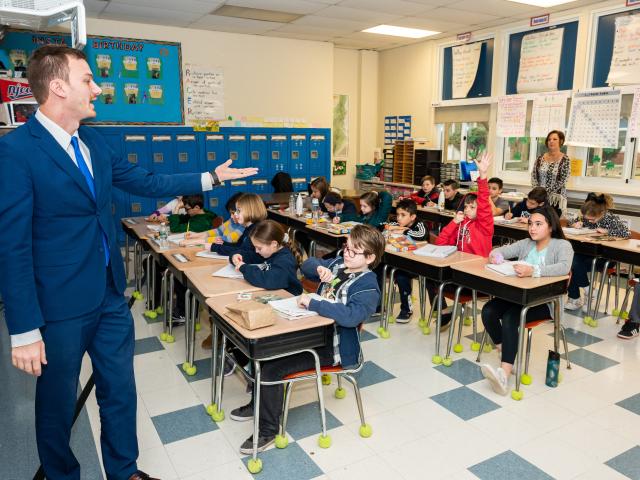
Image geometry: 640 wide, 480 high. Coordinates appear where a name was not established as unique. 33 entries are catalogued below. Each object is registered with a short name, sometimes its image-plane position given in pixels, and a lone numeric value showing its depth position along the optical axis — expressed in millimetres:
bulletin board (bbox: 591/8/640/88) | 5977
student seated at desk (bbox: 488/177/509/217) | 6230
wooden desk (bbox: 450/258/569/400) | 2936
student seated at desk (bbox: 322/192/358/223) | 5695
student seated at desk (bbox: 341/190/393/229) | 5223
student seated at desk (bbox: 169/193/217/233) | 4656
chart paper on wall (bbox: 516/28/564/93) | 6566
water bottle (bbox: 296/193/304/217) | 6048
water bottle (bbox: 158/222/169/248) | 3918
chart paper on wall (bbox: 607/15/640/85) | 5762
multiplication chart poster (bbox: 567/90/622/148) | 6020
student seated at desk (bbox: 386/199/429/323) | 4336
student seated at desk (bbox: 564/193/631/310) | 4434
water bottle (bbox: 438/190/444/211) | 6250
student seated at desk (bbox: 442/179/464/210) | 6326
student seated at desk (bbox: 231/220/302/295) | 2865
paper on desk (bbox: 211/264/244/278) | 3076
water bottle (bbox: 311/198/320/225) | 5528
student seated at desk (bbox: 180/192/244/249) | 3873
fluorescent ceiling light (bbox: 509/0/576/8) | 5938
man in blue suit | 1615
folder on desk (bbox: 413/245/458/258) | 3684
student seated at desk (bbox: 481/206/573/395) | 3059
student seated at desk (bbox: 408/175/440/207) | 6707
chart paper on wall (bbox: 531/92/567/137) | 6531
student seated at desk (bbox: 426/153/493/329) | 3910
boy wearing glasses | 2383
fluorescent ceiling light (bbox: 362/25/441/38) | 7463
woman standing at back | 5902
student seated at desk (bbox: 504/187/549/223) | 5133
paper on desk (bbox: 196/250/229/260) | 3617
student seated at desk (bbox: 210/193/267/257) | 3629
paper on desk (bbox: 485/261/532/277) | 3112
